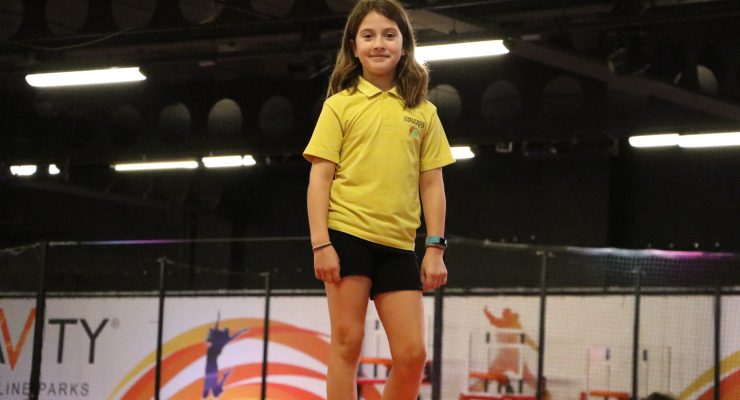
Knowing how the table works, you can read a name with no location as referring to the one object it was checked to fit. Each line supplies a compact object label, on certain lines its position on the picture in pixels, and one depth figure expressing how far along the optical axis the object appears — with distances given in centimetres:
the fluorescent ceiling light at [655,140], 2242
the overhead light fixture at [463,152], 2486
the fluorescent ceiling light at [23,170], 2837
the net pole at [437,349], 1269
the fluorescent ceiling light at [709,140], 2254
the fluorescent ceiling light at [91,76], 1867
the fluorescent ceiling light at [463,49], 1683
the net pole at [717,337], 1499
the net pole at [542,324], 1324
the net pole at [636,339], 1525
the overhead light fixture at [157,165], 2666
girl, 497
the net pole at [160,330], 1473
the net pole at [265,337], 1490
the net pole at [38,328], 1302
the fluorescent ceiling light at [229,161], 2588
